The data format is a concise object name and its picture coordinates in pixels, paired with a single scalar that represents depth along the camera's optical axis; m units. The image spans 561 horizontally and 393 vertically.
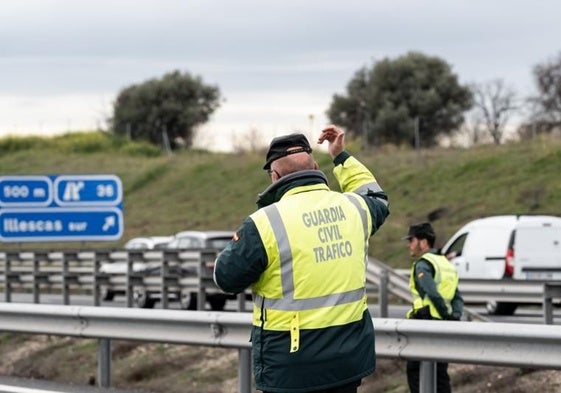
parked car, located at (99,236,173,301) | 29.47
